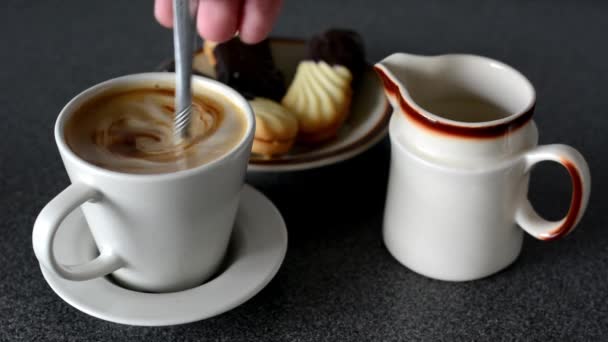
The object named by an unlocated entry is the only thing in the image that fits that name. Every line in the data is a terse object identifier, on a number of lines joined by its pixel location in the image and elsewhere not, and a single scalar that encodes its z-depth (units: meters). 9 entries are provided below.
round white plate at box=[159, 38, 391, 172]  0.70
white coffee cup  0.59
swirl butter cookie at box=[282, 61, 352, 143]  0.76
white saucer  0.61
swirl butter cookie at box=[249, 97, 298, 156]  0.73
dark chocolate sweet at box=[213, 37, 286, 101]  0.77
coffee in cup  0.62
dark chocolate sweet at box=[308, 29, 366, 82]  0.79
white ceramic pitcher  0.63
